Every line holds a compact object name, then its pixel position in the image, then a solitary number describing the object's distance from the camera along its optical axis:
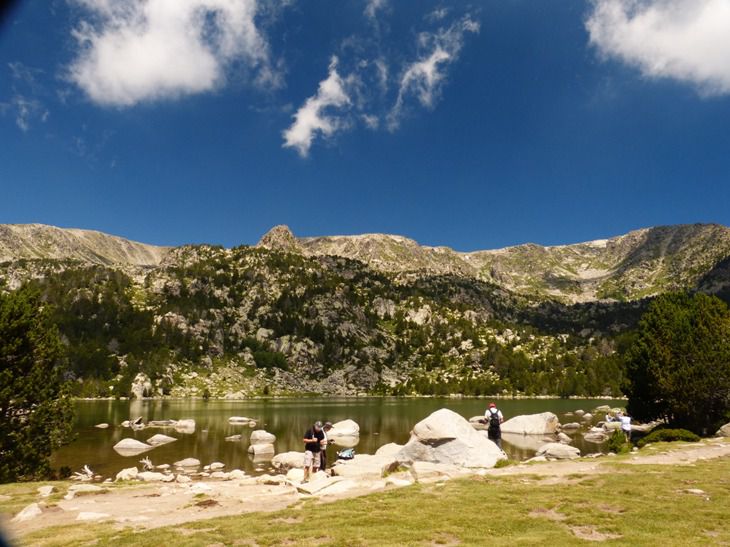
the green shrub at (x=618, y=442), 44.83
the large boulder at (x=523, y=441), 63.66
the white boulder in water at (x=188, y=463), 52.53
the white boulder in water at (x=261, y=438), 70.24
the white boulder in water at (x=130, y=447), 62.52
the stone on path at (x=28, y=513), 22.19
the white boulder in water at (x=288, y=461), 51.81
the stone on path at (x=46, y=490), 27.34
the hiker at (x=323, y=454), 34.51
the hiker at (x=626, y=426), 49.89
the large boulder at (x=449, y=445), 41.69
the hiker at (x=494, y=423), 44.69
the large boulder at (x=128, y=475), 41.64
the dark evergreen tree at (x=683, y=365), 54.47
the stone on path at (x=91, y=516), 21.69
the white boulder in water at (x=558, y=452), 50.38
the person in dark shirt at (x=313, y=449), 32.47
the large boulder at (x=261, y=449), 61.53
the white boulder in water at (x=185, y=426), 88.57
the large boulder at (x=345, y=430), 79.81
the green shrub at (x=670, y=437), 47.38
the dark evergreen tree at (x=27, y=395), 36.40
